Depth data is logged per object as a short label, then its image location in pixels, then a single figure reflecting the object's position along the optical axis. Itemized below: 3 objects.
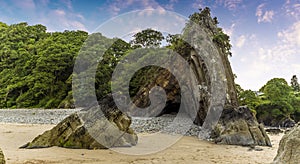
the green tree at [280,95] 26.35
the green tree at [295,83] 39.37
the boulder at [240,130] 9.26
